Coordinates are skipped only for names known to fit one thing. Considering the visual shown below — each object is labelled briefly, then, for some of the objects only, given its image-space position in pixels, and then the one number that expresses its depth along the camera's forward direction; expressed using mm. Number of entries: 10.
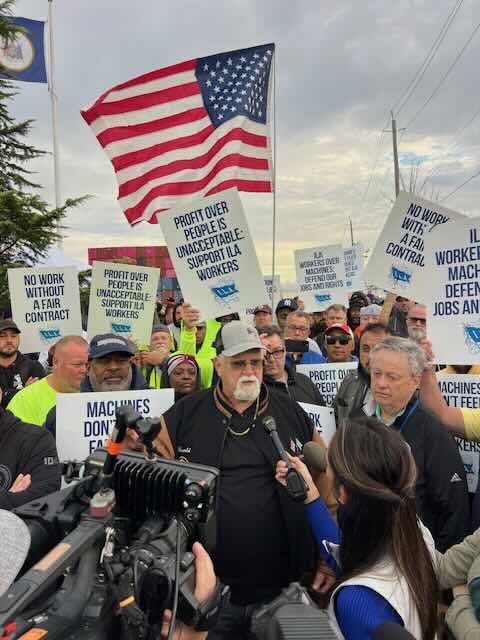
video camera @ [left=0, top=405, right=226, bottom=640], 1186
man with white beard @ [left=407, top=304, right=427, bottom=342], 5422
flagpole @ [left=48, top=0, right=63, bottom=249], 20812
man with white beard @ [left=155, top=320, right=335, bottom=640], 2746
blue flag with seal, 16578
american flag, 6562
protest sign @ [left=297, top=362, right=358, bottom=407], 4922
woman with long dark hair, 1632
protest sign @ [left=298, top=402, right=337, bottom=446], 4012
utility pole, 31803
